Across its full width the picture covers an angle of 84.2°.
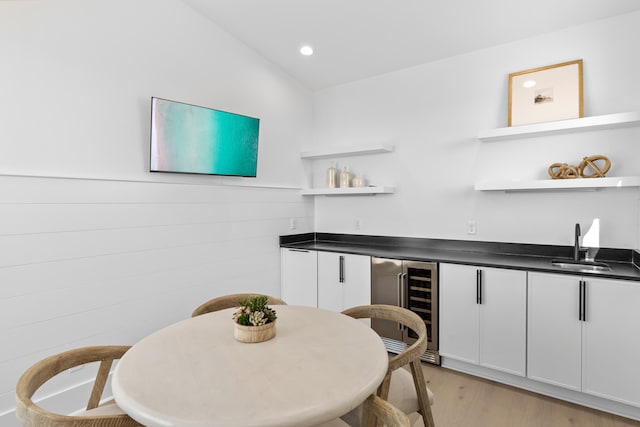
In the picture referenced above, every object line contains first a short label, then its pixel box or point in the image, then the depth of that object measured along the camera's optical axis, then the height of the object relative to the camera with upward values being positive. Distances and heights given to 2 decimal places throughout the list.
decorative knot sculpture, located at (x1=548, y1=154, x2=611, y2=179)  2.57 +0.32
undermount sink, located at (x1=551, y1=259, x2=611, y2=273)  2.52 -0.39
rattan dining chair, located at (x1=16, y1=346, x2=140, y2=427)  1.08 -0.64
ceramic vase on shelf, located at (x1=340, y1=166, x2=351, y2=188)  3.82 +0.35
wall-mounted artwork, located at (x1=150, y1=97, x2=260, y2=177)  2.58 +0.56
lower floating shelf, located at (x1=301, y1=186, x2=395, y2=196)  3.53 +0.20
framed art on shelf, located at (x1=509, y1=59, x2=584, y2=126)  2.70 +0.93
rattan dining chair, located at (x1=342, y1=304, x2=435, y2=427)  1.48 -0.81
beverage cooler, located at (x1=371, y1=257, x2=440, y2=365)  2.88 -0.71
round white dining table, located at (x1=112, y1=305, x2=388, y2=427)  0.99 -0.56
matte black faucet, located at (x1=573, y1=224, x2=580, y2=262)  2.63 -0.25
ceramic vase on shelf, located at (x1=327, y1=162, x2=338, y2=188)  3.89 +0.37
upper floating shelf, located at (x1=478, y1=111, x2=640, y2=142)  2.41 +0.62
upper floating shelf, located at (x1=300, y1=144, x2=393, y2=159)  3.51 +0.62
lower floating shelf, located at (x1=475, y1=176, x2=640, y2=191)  2.39 +0.20
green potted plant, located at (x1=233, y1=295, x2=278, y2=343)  1.45 -0.47
